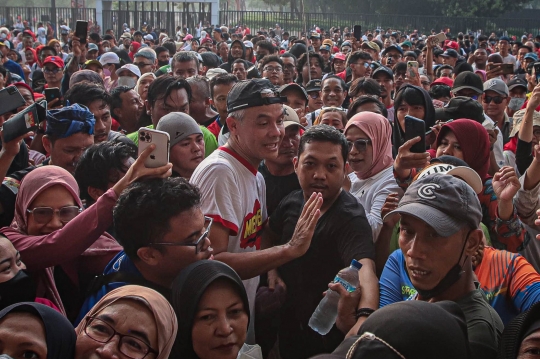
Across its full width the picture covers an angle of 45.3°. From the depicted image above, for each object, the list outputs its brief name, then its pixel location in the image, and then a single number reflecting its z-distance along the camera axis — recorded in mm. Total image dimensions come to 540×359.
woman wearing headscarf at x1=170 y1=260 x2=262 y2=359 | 2572
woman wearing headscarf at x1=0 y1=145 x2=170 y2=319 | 2902
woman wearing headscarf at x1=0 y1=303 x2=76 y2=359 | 2156
